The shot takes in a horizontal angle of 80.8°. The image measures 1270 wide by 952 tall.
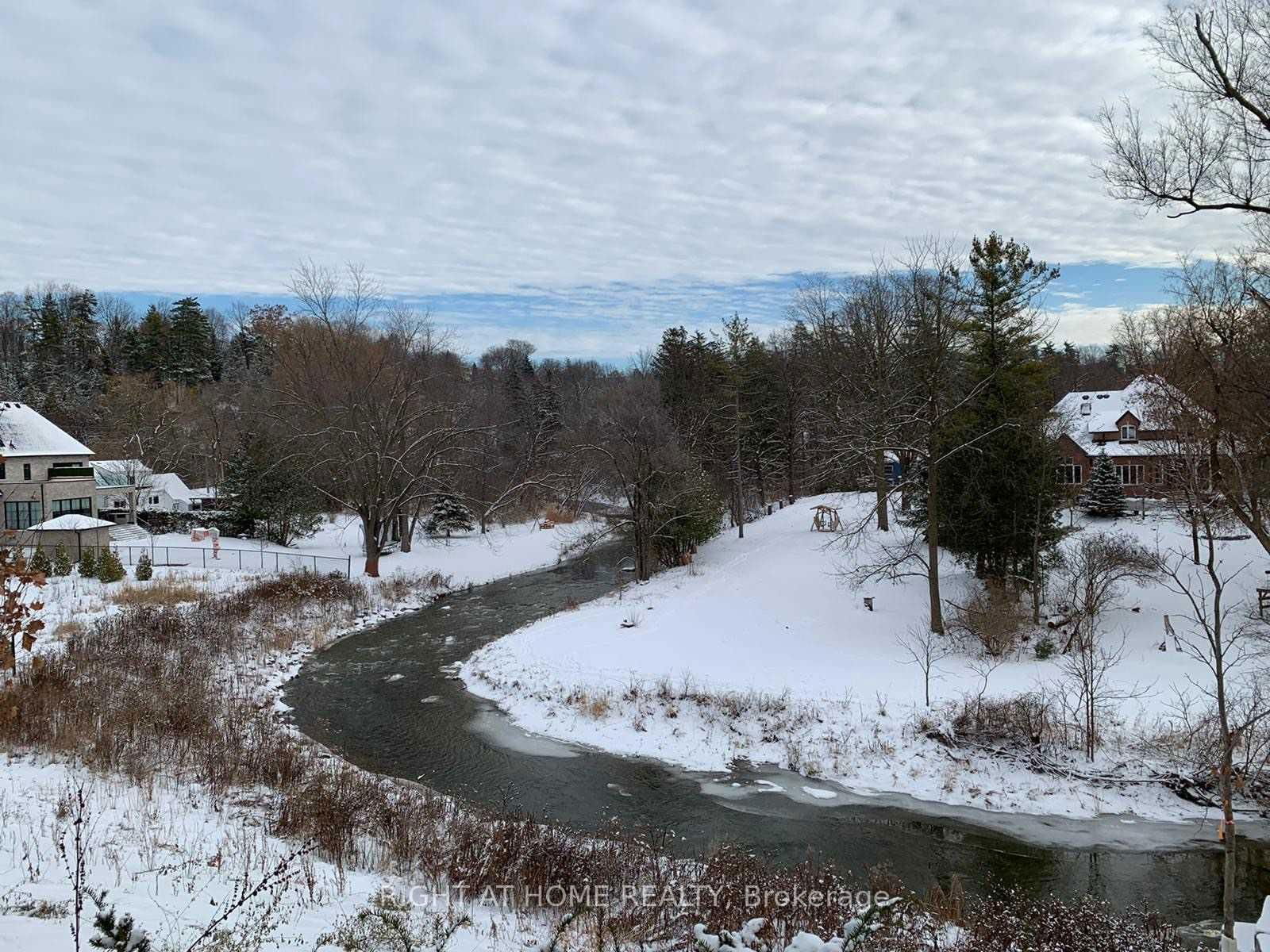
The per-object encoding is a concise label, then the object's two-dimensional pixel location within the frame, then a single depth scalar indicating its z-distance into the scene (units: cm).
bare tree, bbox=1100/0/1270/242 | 807
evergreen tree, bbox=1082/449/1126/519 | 3509
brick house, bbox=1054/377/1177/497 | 3903
